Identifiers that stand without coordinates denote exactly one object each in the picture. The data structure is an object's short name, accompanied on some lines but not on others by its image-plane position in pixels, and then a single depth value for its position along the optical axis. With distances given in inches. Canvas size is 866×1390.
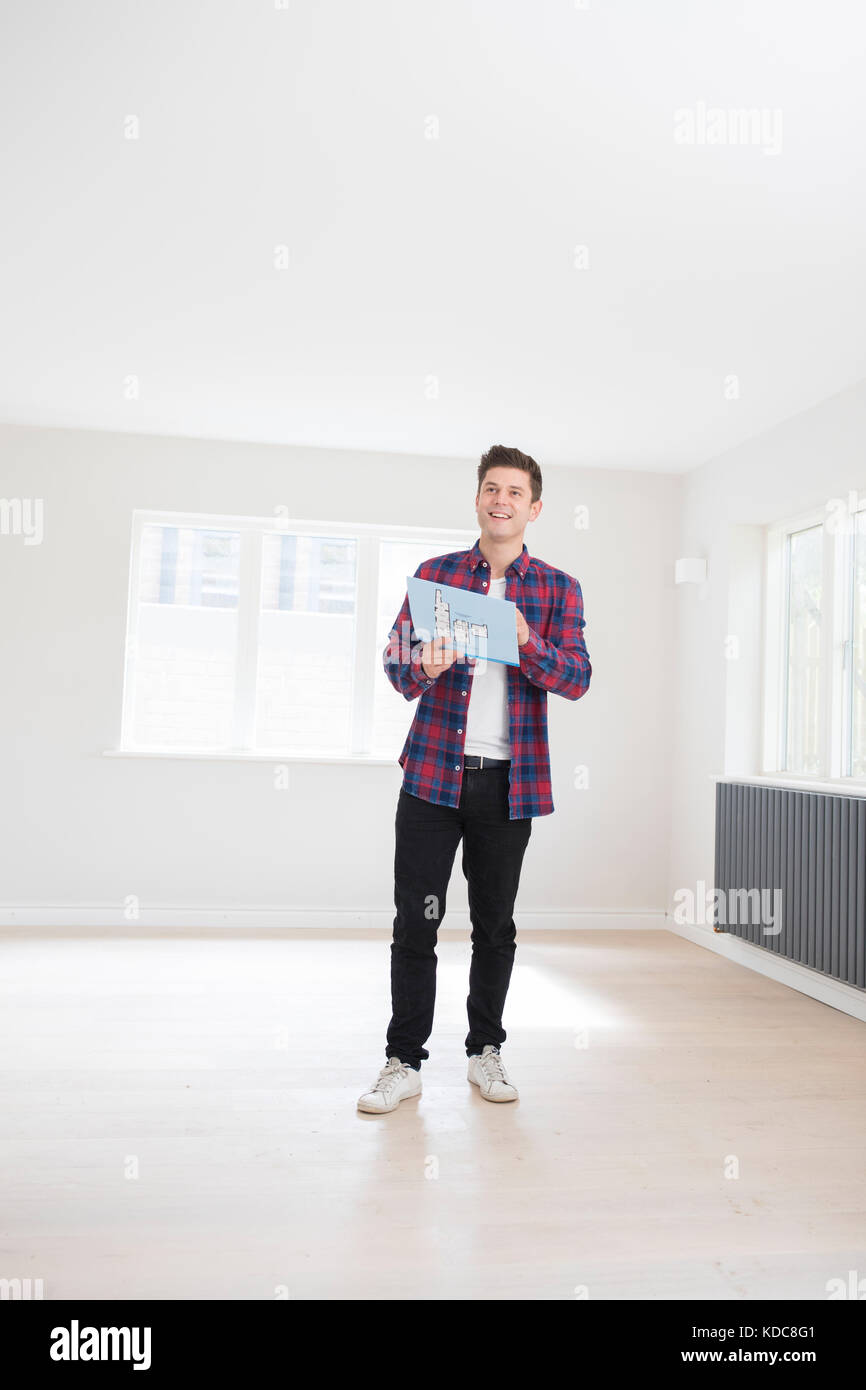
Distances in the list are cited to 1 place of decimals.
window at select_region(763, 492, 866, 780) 156.5
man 93.0
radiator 137.7
